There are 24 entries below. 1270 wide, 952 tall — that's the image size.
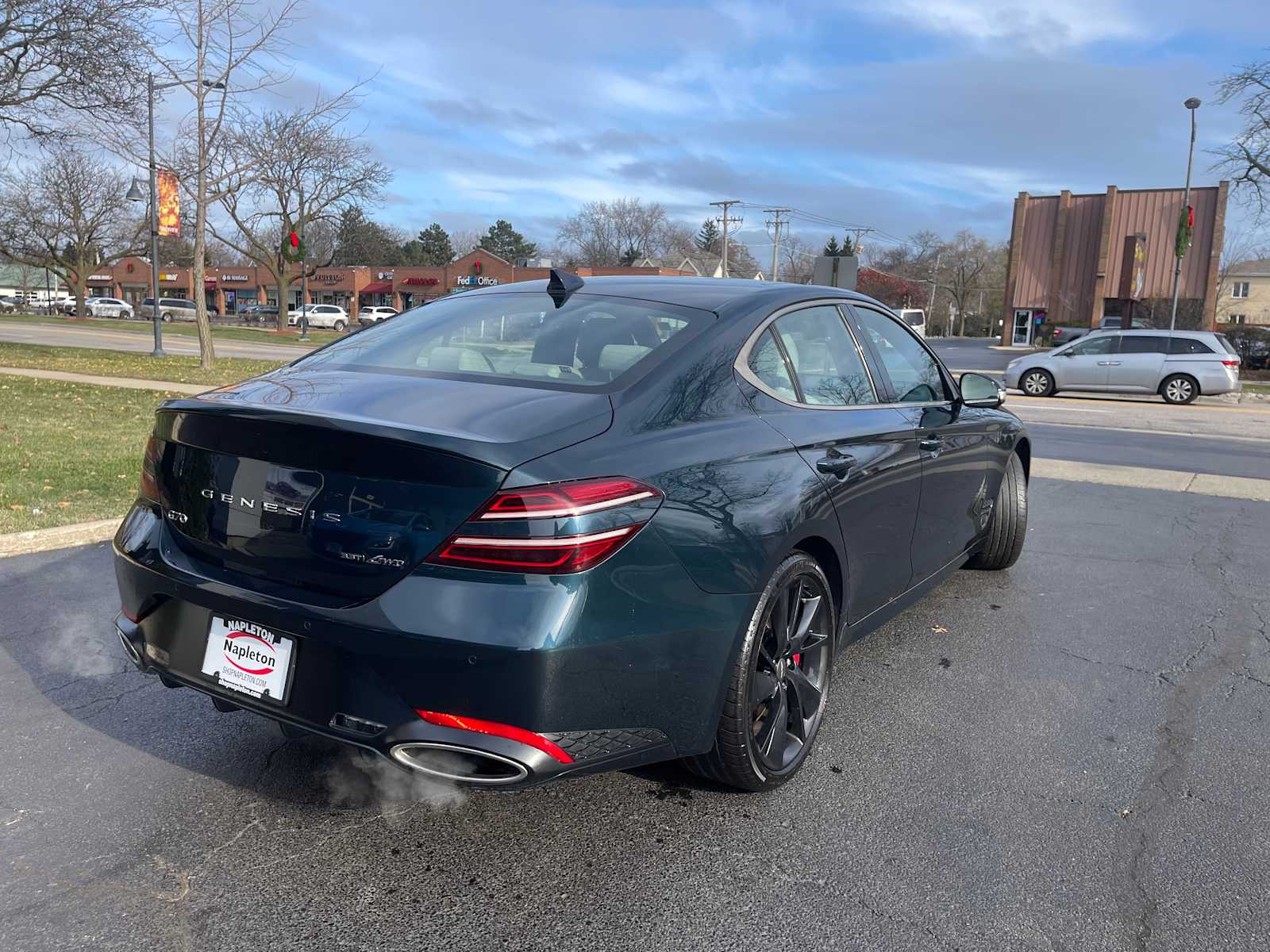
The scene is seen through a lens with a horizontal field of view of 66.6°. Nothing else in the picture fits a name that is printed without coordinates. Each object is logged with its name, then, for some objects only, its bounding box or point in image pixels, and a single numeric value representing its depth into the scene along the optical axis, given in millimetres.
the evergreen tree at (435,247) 105438
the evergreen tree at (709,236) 119375
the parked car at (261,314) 74888
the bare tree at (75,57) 16938
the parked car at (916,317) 49697
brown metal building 49938
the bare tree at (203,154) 17141
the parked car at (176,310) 68538
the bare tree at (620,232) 104438
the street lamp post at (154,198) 18578
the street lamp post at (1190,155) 32125
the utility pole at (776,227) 77356
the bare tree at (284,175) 18297
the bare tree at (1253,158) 33250
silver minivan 20484
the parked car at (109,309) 73625
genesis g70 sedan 2318
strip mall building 77375
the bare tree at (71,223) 57812
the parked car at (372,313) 62859
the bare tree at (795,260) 108125
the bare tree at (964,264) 105500
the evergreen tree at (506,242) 113931
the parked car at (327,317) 64500
